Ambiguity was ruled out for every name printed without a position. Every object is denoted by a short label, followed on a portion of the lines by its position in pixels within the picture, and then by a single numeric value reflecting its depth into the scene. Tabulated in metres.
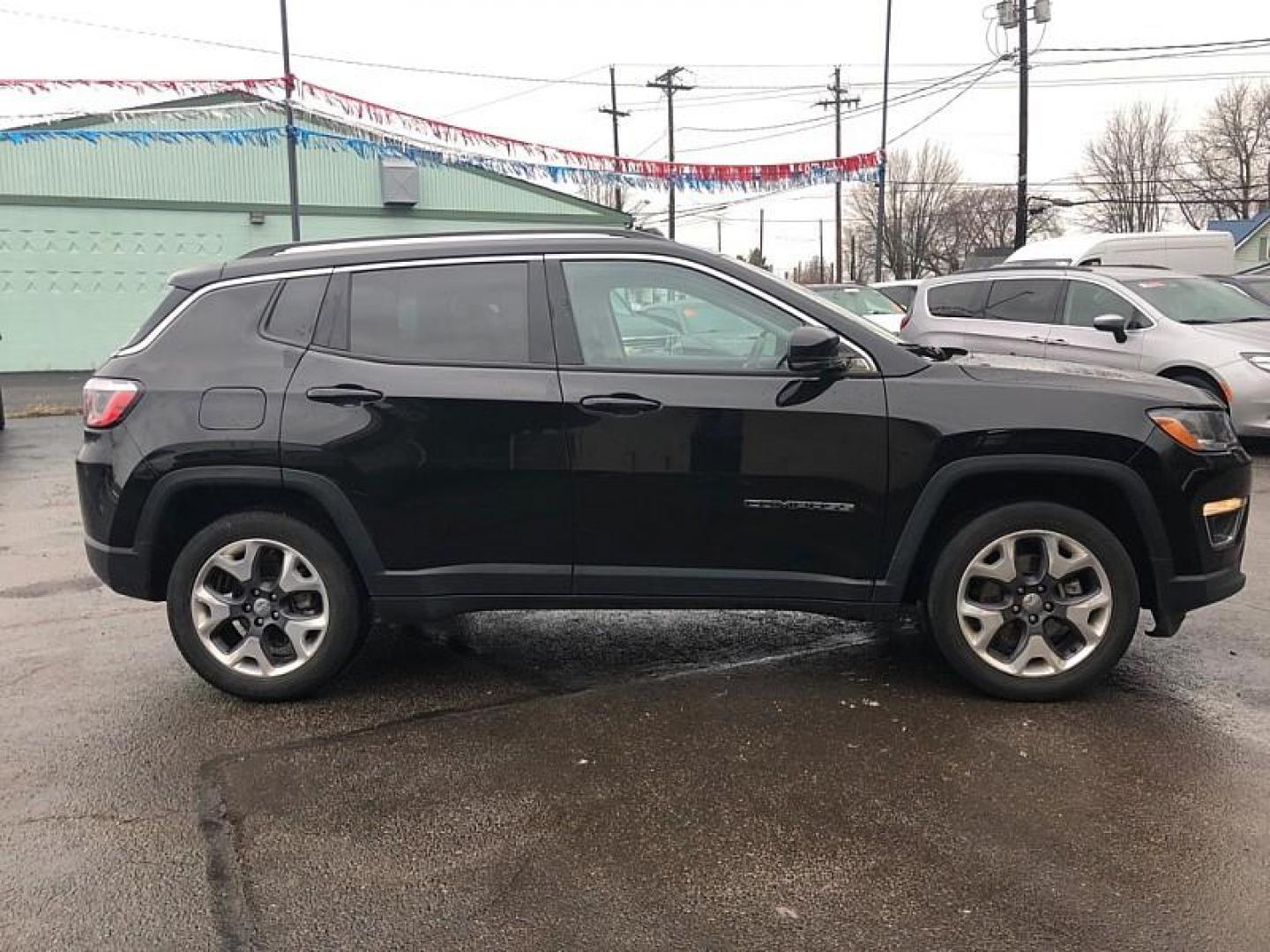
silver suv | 9.12
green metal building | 23.28
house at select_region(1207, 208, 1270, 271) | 49.53
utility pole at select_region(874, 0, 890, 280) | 28.92
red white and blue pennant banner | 14.23
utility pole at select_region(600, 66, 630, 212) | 39.73
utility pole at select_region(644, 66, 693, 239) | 39.25
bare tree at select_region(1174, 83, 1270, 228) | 55.41
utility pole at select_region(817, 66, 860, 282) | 40.06
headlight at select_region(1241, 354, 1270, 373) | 9.04
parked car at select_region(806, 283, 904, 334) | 15.08
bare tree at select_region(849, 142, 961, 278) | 66.56
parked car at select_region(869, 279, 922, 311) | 17.94
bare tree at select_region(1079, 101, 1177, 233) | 59.16
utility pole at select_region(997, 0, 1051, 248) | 25.58
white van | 15.15
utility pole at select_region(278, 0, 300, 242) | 14.22
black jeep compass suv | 3.83
